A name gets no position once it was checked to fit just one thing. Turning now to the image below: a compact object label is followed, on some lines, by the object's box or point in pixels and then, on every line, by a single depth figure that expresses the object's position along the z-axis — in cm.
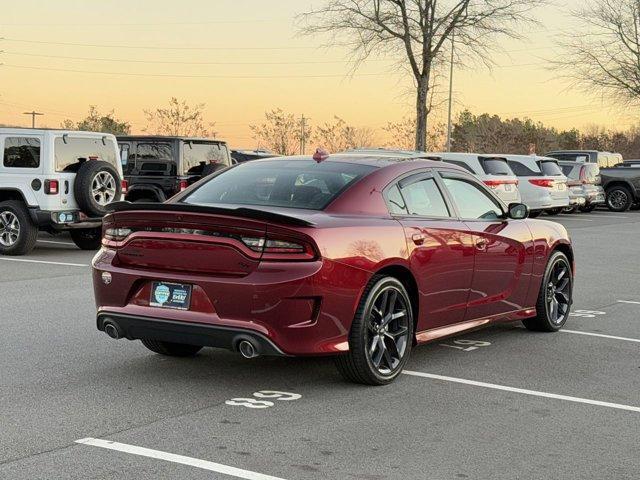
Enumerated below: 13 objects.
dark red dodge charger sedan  607
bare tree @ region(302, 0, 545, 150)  4097
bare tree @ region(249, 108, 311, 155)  6462
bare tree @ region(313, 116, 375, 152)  6397
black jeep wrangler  1838
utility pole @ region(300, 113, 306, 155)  6487
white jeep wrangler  1509
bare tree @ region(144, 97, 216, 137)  6056
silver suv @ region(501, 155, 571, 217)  2722
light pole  4156
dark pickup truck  3472
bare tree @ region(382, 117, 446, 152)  6631
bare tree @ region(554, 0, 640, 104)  5462
